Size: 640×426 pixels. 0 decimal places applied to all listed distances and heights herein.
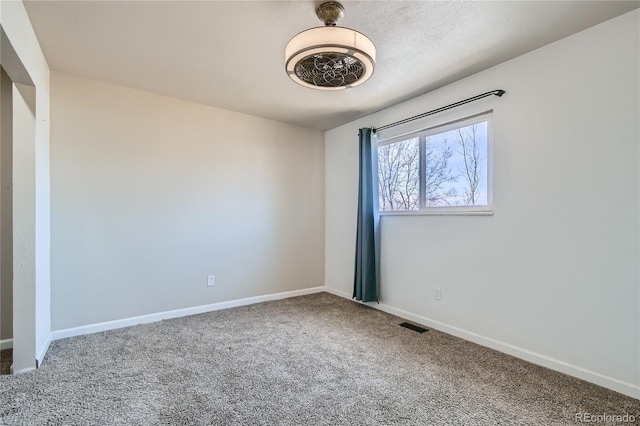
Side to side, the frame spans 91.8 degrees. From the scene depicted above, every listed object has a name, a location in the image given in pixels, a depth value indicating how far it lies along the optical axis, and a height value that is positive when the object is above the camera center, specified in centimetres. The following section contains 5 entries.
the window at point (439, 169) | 276 +45
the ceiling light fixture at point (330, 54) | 168 +90
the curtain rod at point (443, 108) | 254 +100
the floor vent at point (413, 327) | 299 -112
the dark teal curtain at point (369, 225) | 364 -13
